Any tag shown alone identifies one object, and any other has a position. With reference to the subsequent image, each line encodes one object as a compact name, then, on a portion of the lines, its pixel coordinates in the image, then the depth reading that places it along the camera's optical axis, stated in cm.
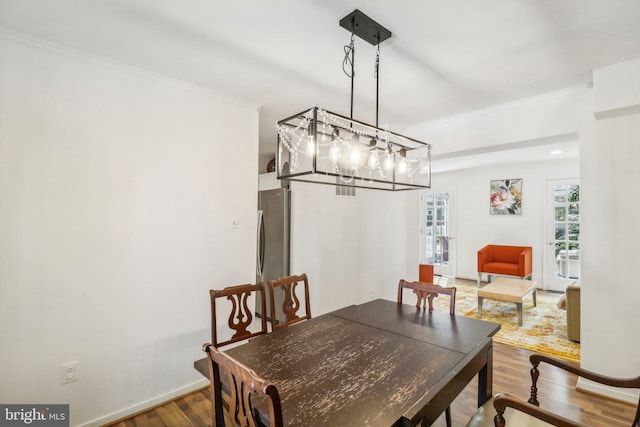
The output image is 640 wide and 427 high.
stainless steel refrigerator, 387
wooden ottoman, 398
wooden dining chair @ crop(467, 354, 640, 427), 108
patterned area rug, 333
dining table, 110
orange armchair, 550
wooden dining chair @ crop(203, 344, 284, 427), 88
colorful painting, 625
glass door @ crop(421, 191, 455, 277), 716
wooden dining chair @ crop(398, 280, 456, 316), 222
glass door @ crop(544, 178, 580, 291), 562
